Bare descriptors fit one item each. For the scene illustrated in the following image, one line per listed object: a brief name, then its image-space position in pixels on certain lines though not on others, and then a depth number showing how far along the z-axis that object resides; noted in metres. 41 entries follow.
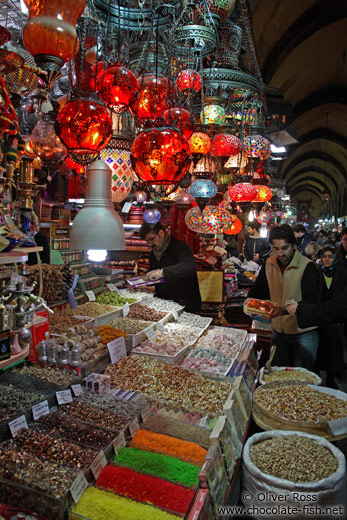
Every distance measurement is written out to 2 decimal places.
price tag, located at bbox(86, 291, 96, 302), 3.85
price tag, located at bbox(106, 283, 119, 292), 4.37
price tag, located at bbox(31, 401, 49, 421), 1.85
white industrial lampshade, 1.68
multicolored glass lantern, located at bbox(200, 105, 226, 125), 3.28
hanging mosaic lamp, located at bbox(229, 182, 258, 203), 4.24
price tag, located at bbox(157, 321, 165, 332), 3.43
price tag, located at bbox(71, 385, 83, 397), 2.12
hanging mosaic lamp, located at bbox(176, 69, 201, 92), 2.92
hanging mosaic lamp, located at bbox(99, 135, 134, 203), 2.41
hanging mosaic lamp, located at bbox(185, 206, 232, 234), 4.05
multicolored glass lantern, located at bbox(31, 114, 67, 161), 2.12
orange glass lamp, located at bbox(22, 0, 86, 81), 1.35
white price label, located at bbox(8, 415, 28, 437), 1.69
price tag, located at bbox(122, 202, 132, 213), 4.61
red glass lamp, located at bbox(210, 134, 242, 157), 3.41
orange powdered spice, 1.80
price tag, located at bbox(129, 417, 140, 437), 1.92
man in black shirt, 4.12
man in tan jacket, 3.30
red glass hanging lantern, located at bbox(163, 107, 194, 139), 2.16
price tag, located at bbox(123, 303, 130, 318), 3.59
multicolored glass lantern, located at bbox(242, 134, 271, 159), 4.05
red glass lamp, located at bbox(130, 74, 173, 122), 2.23
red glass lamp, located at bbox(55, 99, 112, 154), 1.68
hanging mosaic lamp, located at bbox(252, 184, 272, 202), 5.11
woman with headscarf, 4.01
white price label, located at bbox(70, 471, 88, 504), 1.46
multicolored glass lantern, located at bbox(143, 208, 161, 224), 5.38
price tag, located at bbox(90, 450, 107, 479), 1.62
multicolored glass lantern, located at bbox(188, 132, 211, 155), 3.09
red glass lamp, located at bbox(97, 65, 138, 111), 2.12
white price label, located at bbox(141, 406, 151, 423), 2.06
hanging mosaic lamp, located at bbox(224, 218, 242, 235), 5.78
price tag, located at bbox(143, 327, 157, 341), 3.11
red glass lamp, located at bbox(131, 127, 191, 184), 1.78
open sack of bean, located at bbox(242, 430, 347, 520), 1.90
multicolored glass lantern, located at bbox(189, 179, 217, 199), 3.43
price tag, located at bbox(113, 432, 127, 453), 1.78
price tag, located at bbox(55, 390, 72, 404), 2.00
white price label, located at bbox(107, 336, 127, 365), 2.59
